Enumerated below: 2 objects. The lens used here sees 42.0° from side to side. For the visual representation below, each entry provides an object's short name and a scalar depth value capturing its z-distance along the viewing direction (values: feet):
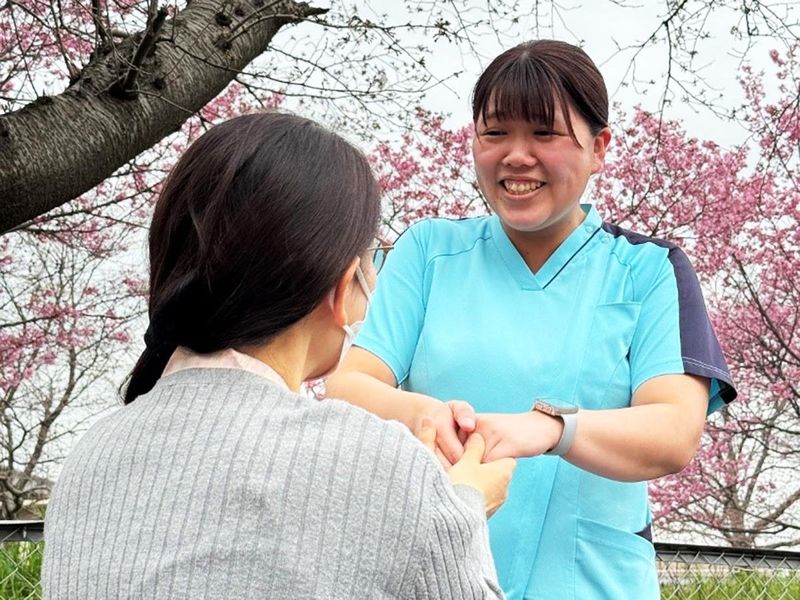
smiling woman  5.03
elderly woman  3.19
